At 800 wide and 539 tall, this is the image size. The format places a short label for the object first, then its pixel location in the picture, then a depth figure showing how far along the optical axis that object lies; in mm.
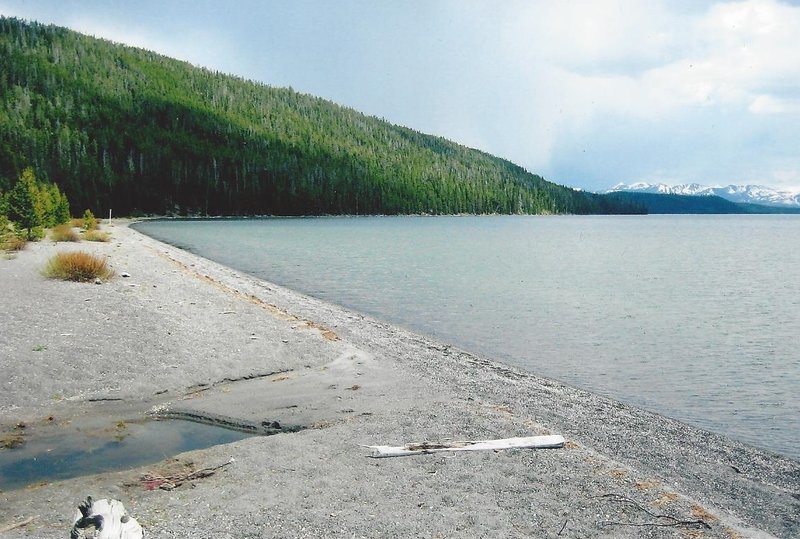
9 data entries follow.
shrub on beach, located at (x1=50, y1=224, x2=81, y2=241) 42969
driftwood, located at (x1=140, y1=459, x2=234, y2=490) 7605
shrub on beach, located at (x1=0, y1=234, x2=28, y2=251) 33875
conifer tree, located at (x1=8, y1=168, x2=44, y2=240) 40906
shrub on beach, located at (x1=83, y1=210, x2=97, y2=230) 58094
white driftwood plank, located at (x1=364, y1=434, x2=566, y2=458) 8922
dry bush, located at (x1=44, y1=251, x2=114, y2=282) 22375
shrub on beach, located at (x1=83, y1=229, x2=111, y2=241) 46291
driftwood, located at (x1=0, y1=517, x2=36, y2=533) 6379
